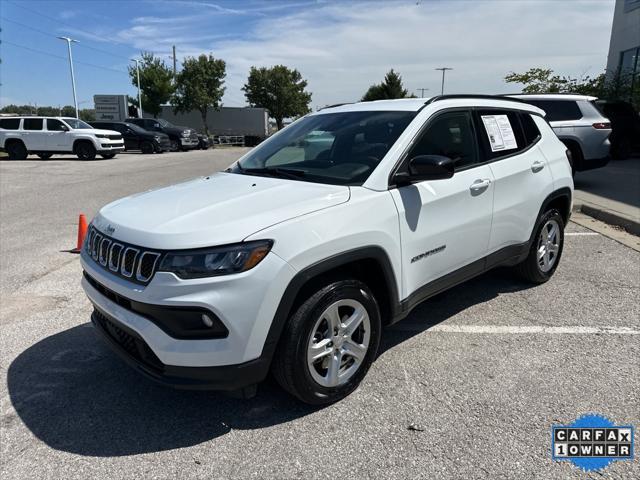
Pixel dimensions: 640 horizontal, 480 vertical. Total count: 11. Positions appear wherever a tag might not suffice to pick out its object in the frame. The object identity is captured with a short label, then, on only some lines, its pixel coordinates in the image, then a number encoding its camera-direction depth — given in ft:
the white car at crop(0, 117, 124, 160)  67.67
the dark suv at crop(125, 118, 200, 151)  96.53
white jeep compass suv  7.54
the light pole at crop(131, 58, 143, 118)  157.58
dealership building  69.10
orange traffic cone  18.29
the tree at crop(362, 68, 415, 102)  221.33
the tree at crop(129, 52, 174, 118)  159.43
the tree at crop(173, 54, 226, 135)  159.22
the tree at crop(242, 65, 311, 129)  193.26
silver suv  32.07
